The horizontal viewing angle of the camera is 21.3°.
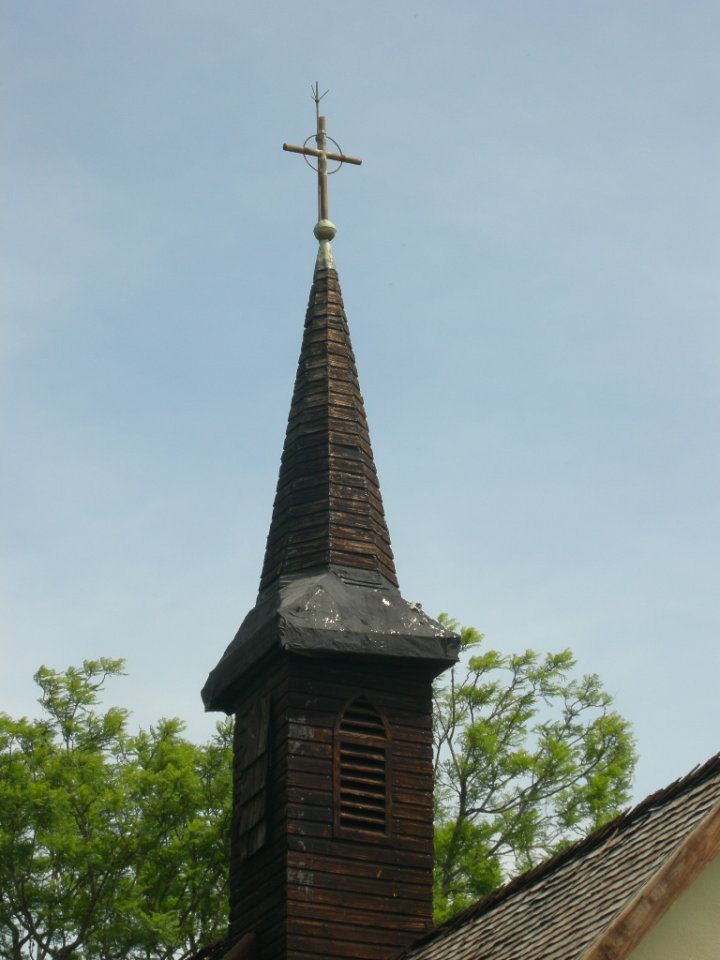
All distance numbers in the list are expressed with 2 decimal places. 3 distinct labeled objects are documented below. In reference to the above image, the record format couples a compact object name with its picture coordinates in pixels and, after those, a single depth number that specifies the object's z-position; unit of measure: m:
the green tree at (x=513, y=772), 26.00
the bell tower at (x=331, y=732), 16.33
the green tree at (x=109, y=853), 25.25
